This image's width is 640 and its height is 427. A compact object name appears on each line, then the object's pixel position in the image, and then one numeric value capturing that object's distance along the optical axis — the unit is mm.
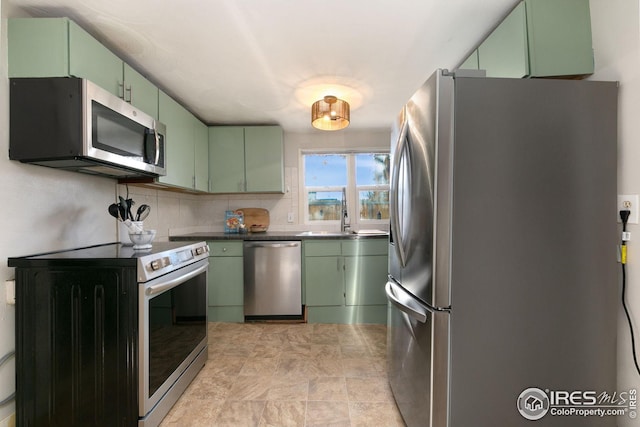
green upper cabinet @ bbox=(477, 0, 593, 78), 1297
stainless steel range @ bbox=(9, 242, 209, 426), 1306
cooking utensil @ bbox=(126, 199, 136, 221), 1756
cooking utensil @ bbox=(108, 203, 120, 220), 1731
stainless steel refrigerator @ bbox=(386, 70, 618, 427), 1088
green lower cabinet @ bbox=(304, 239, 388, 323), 2867
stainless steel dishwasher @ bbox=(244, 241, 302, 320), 2828
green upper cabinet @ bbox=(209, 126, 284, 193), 3133
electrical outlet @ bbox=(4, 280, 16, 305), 1328
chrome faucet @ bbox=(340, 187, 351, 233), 3367
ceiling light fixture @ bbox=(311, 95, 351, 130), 2268
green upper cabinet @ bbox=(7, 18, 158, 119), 1348
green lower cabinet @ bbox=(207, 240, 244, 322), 2848
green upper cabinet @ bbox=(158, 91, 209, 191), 2253
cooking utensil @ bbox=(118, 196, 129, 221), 1735
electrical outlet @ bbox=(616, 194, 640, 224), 1136
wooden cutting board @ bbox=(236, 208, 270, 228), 3439
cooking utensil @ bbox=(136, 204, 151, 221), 1789
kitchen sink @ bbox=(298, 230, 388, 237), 2902
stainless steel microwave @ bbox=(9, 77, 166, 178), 1341
